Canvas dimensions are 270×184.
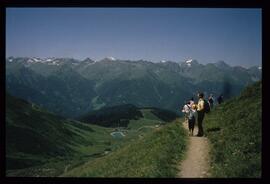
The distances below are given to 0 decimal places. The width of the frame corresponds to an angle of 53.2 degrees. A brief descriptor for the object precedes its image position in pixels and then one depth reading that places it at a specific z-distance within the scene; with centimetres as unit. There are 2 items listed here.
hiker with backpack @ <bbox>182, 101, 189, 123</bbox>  1926
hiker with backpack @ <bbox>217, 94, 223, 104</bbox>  2969
